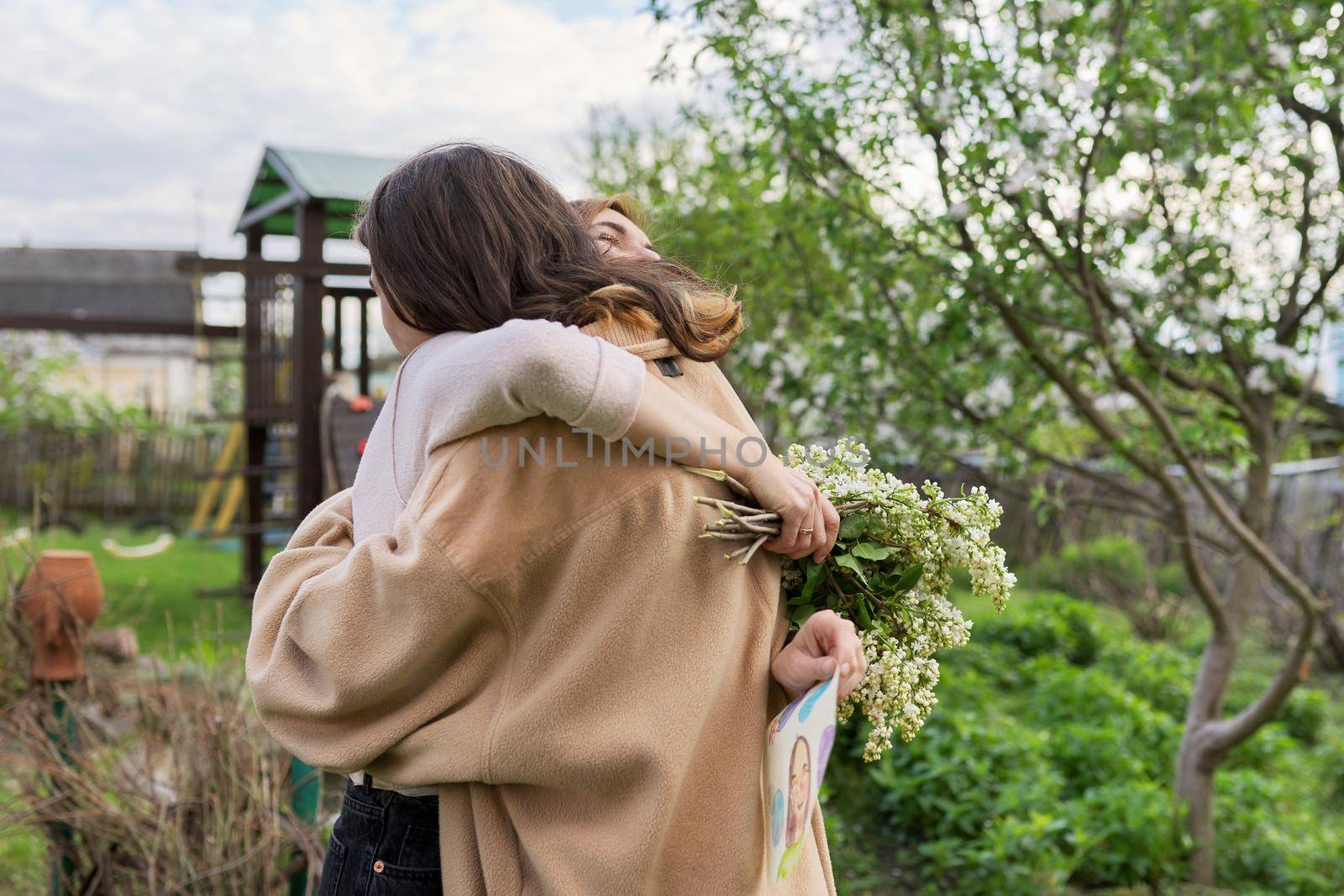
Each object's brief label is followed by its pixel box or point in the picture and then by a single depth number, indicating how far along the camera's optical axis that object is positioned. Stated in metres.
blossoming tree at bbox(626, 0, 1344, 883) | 2.96
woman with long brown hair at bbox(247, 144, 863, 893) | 1.19
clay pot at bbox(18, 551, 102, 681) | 2.66
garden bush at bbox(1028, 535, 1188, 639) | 7.83
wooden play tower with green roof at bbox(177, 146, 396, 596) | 6.06
